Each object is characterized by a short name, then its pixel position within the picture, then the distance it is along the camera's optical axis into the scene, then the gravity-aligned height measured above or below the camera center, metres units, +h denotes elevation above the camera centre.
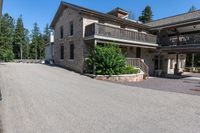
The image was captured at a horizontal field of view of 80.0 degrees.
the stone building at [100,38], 11.26 +2.45
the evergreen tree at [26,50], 39.18 +3.33
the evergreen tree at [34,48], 38.85 +4.03
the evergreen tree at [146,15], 37.86 +15.03
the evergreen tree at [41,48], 39.12 +3.88
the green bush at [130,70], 10.41 -0.78
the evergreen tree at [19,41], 37.72 +6.06
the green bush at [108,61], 9.83 +0.01
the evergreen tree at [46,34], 43.64 +9.96
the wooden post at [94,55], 10.16 +0.50
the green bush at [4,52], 15.84 +1.00
